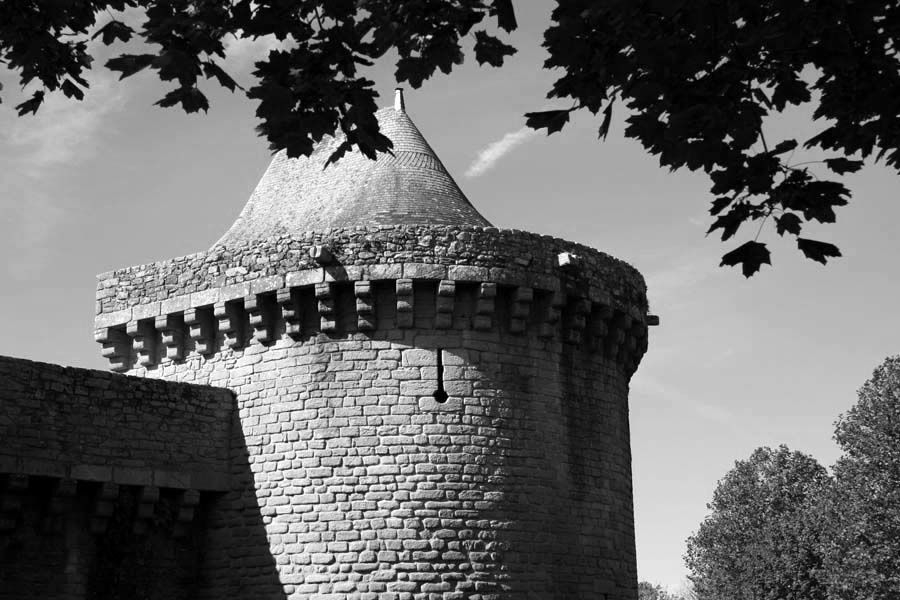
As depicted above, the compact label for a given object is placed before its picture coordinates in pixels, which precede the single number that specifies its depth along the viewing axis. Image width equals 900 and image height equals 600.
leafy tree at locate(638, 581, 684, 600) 65.25
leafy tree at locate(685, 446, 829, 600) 34.34
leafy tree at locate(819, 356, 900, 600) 26.19
